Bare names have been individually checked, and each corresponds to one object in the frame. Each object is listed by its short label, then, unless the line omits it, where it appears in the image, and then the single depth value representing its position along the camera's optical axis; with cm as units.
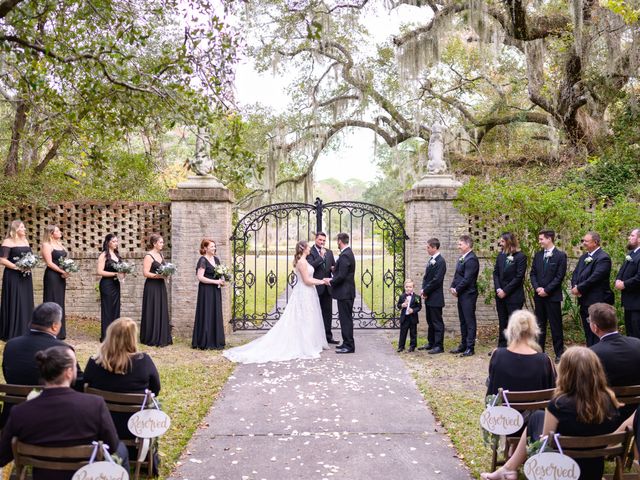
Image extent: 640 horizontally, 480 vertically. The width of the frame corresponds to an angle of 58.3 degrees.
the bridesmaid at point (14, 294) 923
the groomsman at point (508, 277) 876
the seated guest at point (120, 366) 425
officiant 992
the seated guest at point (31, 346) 427
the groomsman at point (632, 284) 755
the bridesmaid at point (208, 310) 973
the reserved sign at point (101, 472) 312
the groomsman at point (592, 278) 790
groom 914
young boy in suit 934
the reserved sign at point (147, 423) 394
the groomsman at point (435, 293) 928
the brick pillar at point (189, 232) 1061
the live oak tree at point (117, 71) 754
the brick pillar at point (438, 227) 1066
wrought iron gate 1099
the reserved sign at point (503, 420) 407
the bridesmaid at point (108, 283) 975
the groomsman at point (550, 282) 846
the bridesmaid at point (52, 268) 942
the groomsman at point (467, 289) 907
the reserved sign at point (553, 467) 343
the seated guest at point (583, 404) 359
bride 914
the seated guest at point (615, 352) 443
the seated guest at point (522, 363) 450
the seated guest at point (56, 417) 325
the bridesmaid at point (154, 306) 974
